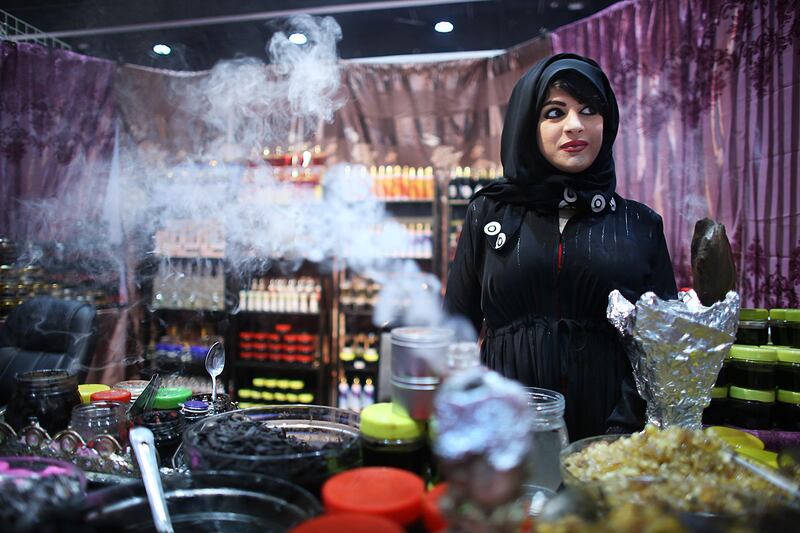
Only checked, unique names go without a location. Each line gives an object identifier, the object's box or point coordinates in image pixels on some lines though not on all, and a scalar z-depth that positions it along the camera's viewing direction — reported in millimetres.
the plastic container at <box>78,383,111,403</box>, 1434
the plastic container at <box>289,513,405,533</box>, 701
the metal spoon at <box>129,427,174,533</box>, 837
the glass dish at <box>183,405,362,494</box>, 935
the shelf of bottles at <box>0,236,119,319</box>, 2996
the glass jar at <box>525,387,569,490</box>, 1020
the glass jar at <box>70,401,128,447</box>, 1166
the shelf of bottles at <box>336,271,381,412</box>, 5039
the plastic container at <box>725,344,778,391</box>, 1518
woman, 1562
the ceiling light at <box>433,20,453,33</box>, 4691
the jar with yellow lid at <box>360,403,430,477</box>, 944
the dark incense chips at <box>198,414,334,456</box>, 990
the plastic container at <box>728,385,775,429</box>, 1543
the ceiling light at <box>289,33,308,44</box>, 4305
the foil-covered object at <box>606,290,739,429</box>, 1132
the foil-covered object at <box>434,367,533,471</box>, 668
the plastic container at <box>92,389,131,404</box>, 1380
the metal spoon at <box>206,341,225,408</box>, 1486
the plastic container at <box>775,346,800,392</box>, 1493
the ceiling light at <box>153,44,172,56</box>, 4414
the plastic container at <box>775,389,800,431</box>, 1515
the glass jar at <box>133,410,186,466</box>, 1211
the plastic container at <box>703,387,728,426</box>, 1613
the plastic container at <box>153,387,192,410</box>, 1390
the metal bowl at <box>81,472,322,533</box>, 842
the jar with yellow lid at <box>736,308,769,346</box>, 1661
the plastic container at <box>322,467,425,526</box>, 766
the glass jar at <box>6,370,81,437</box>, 1213
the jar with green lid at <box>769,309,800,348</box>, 1615
